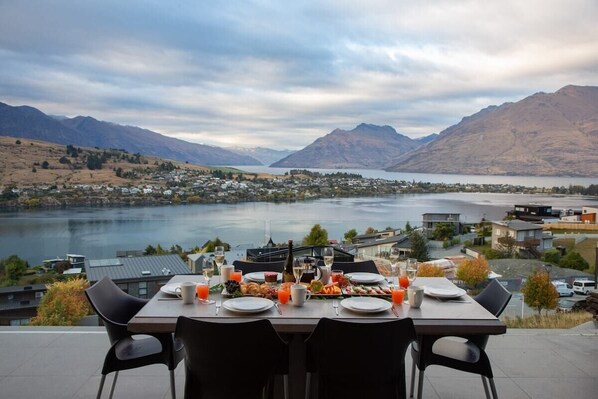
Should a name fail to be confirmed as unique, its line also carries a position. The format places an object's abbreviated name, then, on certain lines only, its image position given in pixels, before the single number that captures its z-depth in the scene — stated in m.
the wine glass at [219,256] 2.70
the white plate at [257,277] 2.89
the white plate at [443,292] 2.47
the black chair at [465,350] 2.33
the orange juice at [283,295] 2.29
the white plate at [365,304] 2.17
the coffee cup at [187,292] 2.33
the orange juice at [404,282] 2.60
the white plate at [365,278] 2.81
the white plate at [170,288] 2.50
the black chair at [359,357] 1.79
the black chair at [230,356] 1.79
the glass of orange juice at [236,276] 2.67
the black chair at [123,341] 2.34
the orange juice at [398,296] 2.32
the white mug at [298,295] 2.25
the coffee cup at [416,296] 2.28
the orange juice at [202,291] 2.37
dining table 2.04
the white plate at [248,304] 2.15
